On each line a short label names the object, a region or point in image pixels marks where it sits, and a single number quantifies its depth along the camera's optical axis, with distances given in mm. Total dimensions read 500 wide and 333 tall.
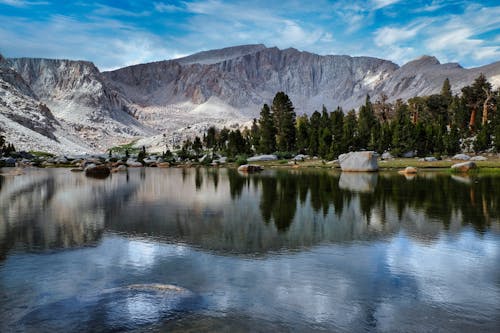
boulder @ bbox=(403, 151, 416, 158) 85819
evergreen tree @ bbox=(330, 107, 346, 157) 83062
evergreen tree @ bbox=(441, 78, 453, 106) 116531
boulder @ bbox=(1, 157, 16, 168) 97356
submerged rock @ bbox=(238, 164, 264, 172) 68812
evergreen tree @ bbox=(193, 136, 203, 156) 126600
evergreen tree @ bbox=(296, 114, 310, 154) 95175
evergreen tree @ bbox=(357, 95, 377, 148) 92625
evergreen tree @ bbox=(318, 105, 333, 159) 84062
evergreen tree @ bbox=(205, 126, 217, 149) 141375
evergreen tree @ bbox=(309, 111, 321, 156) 89562
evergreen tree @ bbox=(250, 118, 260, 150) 105581
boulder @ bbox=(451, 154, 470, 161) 73875
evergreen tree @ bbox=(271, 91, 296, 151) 101375
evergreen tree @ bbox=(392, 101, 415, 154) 82750
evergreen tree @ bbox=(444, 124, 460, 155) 81250
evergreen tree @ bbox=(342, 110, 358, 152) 85000
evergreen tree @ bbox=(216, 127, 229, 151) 135038
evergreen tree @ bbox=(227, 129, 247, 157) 104625
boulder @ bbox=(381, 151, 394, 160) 84144
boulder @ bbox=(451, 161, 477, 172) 57428
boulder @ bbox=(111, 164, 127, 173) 77438
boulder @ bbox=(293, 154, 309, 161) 88619
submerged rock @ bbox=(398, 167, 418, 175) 56944
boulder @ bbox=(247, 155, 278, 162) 90875
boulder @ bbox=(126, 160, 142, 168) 99125
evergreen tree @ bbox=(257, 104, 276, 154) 100750
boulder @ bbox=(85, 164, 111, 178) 63150
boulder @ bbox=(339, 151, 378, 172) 62531
